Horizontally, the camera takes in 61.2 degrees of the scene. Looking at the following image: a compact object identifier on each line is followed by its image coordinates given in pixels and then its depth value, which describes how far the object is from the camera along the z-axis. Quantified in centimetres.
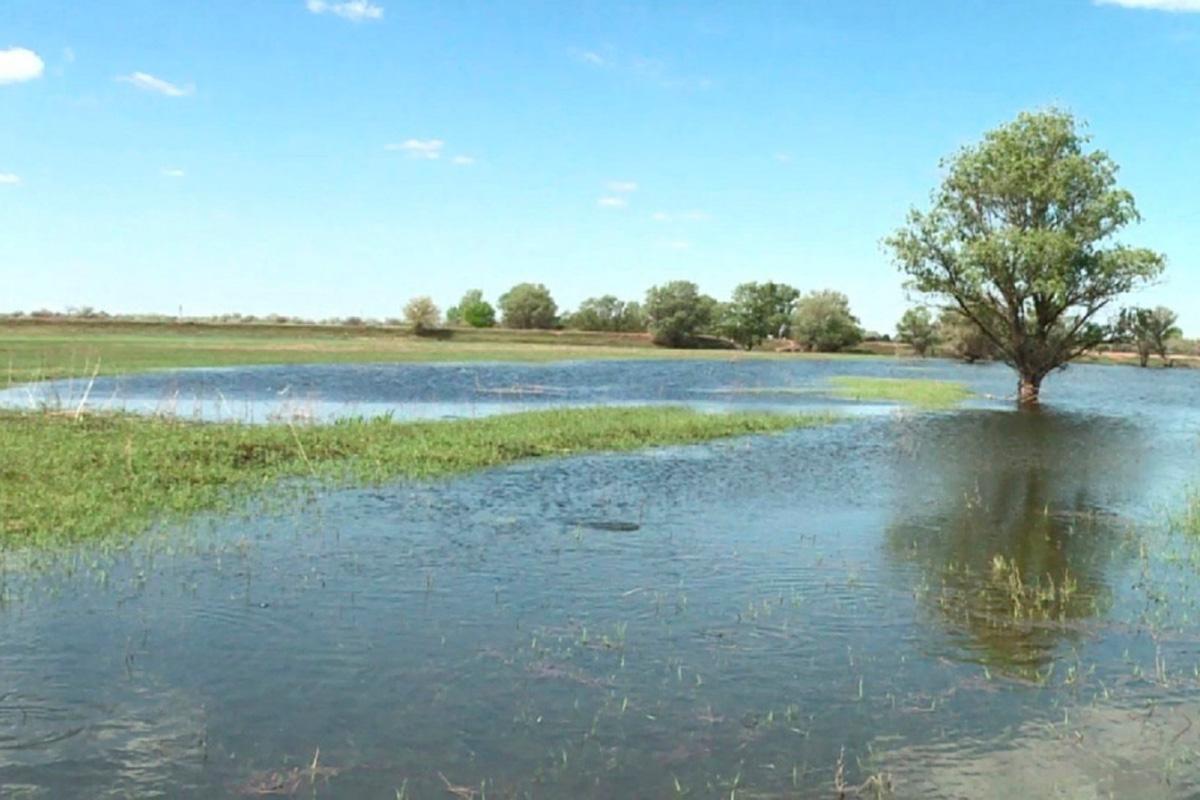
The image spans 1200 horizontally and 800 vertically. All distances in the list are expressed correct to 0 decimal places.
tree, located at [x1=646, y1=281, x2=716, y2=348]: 16412
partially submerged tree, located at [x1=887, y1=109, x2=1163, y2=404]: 5094
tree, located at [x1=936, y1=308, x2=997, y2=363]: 12116
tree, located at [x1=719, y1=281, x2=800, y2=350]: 17412
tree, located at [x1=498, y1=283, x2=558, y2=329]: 18788
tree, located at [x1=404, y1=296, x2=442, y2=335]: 15212
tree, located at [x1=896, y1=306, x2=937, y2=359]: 15500
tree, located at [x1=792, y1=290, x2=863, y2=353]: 16838
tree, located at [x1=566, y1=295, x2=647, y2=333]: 19188
